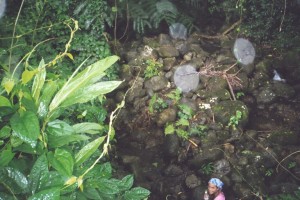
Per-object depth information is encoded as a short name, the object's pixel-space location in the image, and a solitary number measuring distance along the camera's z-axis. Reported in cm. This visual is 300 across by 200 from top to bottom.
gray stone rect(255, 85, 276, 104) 513
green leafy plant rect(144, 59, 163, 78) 530
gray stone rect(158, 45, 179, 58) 563
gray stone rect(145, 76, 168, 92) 521
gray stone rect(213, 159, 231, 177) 419
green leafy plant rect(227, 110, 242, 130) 476
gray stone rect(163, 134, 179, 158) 446
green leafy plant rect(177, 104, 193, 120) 488
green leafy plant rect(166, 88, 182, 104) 506
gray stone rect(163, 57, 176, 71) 548
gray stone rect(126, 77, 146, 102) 508
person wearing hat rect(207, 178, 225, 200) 367
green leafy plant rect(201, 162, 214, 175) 423
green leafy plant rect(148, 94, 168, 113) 494
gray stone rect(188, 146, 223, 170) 432
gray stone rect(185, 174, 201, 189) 411
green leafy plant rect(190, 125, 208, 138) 468
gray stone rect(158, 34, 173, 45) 590
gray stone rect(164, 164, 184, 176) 428
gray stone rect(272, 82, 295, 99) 518
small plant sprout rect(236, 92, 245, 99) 523
